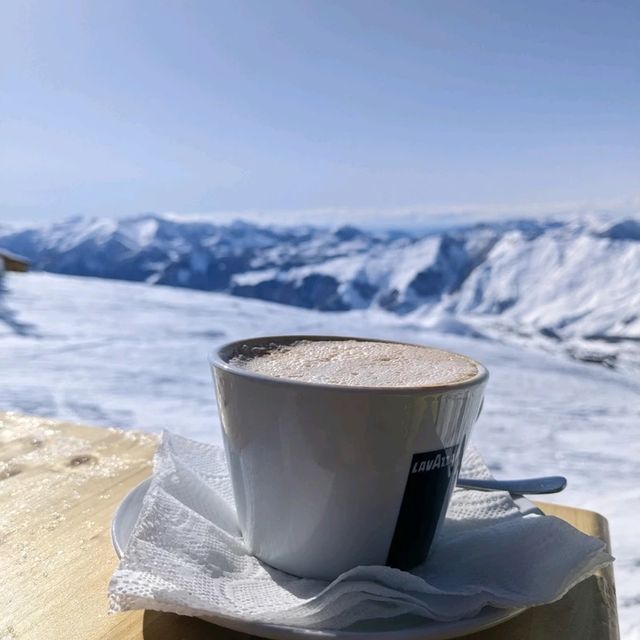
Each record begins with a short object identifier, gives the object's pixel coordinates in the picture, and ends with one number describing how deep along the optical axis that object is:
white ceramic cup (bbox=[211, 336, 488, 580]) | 0.26
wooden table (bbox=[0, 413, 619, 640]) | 0.23
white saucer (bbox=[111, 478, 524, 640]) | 0.22
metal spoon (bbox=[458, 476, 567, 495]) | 0.37
